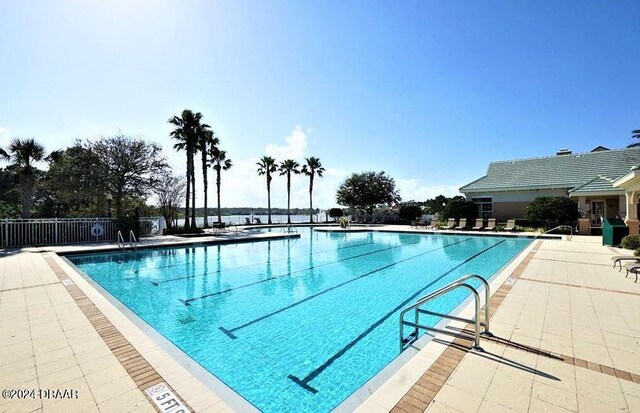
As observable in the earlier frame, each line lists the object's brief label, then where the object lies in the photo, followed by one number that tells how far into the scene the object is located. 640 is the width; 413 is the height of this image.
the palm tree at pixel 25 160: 14.79
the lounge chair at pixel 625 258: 7.61
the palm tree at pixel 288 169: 33.59
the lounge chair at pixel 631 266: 6.64
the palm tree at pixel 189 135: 20.42
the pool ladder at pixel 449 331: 3.42
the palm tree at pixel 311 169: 34.62
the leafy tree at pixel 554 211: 18.80
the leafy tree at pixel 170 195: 22.27
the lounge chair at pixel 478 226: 22.04
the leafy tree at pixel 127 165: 18.95
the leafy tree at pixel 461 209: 23.30
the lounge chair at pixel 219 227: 23.81
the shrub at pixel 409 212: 31.73
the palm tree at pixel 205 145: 21.44
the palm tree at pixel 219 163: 27.44
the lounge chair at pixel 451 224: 23.23
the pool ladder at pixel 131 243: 13.25
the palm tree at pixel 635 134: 30.84
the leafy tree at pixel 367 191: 35.75
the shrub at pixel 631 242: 11.27
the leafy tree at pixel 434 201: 36.78
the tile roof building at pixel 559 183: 19.38
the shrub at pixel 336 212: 37.06
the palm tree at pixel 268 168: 32.38
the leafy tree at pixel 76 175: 17.92
